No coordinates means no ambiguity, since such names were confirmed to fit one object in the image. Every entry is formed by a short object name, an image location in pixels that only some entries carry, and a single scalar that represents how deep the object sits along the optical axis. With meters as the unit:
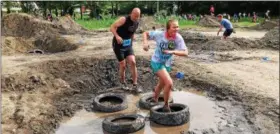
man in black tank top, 8.94
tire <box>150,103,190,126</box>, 7.22
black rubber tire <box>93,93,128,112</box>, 8.38
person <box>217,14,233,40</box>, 18.02
